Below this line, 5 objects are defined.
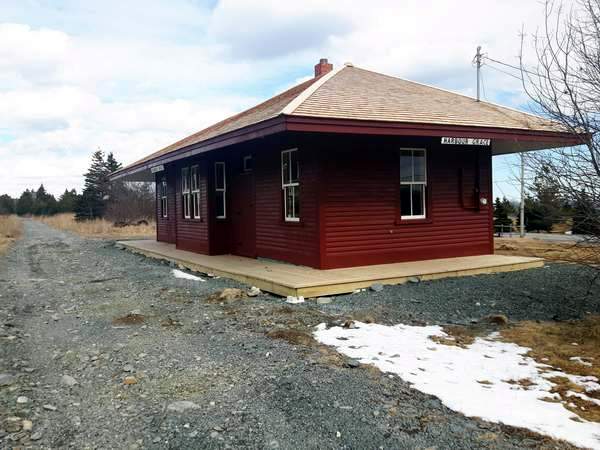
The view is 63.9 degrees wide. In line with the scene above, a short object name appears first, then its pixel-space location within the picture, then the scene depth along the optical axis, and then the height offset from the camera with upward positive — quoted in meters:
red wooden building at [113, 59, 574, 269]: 8.34 +0.78
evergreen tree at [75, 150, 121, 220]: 52.34 +2.26
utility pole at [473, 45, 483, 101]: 13.45 +4.32
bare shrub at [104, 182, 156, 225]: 39.34 +0.97
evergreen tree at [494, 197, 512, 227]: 26.44 -0.59
